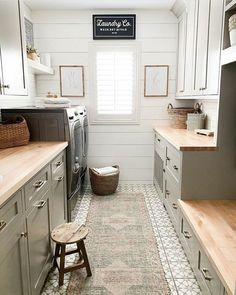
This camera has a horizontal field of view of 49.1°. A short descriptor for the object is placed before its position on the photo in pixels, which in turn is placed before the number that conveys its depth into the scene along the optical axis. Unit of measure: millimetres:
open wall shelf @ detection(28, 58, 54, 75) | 2882
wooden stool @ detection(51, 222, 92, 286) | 1846
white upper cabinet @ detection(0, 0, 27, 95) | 1910
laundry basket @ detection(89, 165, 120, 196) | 3543
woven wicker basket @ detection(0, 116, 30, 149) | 2168
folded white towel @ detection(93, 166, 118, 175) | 3604
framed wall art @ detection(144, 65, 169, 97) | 3764
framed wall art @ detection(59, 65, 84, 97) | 3760
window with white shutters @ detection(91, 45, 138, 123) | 3715
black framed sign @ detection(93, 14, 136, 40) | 3592
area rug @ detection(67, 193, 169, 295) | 1868
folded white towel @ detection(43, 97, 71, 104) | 2754
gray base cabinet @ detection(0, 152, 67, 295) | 1191
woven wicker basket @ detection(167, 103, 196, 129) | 3574
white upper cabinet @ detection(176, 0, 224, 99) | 2262
